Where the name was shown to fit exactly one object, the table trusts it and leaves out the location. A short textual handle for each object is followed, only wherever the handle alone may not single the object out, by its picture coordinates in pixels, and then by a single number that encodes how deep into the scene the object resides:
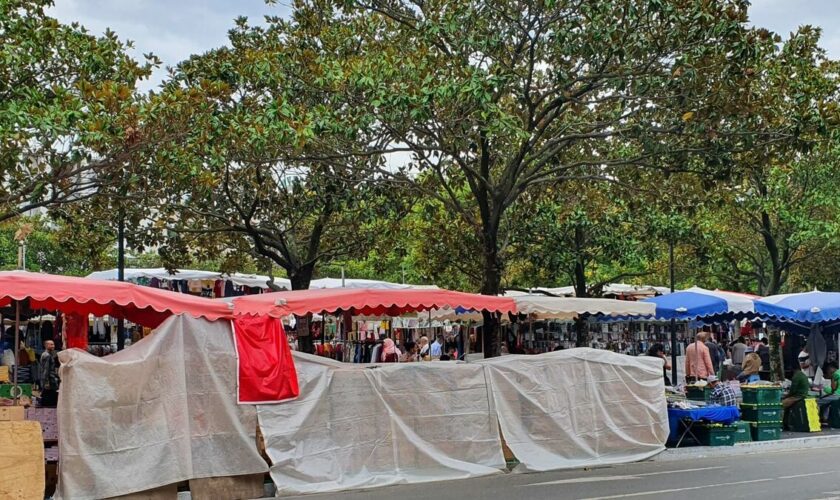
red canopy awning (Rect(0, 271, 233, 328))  10.24
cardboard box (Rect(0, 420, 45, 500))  9.66
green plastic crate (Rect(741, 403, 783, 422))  16.62
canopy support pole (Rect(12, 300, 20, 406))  10.93
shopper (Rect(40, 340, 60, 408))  17.75
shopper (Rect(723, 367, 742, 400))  17.31
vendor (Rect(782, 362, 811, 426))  17.83
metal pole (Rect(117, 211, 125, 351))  17.05
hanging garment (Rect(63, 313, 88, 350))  13.07
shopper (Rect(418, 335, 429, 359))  26.42
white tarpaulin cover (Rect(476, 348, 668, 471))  13.23
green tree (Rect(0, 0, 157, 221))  13.75
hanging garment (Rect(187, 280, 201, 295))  24.98
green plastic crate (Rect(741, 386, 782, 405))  16.61
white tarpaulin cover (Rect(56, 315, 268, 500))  10.16
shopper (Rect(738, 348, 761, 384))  19.92
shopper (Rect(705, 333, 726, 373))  26.78
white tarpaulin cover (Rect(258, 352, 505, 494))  11.55
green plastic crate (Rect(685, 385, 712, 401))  17.23
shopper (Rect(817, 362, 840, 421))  18.45
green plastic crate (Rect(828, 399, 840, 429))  18.45
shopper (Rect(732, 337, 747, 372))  23.74
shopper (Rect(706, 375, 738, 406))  16.45
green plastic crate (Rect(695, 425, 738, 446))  15.58
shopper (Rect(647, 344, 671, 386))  24.82
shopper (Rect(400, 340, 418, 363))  24.63
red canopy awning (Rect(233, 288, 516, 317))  11.71
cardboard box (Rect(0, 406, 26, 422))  9.93
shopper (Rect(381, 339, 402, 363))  22.70
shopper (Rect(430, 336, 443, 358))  29.16
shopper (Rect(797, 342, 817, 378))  24.31
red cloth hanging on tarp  11.38
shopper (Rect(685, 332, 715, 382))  20.08
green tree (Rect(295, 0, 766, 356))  14.54
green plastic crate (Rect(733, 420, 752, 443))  16.16
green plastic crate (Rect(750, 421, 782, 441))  16.61
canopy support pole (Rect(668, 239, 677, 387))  26.36
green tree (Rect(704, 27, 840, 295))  15.51
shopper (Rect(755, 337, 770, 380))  25.82
